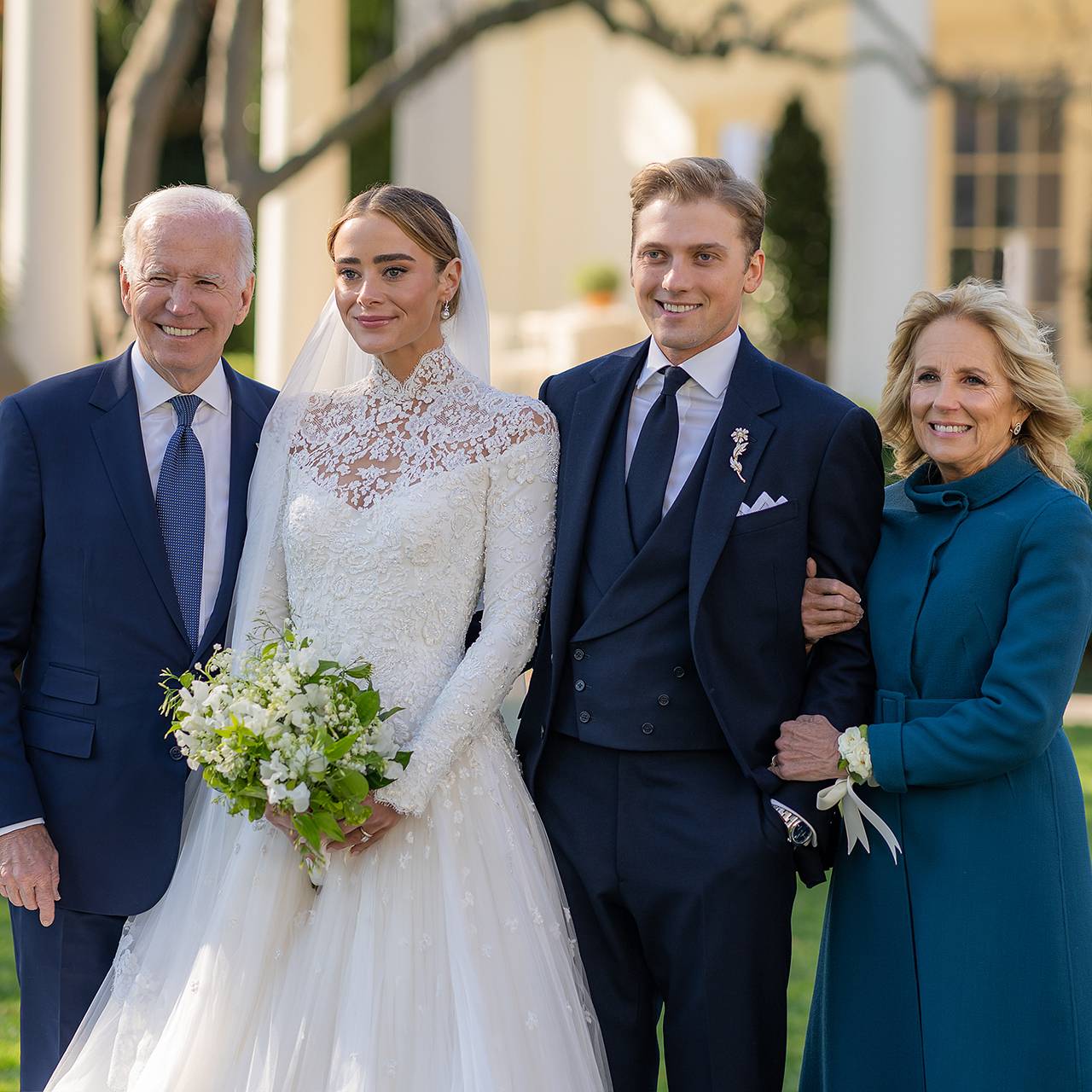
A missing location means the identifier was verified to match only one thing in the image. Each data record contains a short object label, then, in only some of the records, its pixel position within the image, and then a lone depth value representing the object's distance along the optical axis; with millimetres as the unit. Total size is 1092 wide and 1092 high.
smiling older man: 7176
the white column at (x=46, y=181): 24469
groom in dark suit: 6848
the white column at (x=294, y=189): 28016
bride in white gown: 6820
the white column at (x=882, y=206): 24906
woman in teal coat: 6625
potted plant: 28562
